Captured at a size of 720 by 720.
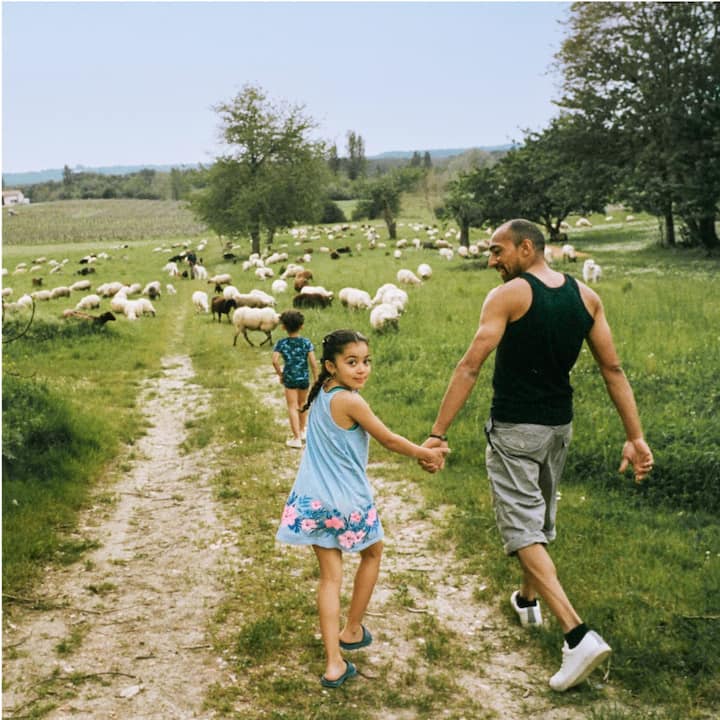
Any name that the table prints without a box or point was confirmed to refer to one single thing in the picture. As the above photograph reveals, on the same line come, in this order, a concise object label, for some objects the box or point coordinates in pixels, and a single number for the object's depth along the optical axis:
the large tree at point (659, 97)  26.27
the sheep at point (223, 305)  22.03
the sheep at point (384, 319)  15.50
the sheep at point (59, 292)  31.23
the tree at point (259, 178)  49.59
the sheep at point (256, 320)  16.94
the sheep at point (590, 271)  20.94
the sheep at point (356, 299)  19.62
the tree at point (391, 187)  62.12
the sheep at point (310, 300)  21.11
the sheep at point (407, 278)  25.38
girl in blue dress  4.06
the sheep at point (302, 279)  24.23
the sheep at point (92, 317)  18.48
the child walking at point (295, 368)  8.48
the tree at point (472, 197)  38.00
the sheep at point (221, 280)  32.25
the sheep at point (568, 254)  28.73
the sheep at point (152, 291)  30.83
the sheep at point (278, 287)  25.67
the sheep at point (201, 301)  24.88
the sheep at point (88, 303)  25.84
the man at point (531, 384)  4.11
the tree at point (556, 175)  30.66
